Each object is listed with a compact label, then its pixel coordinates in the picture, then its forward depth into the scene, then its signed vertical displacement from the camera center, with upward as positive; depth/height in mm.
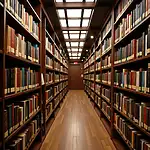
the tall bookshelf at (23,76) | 1387 -18
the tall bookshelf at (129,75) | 1744 -6
